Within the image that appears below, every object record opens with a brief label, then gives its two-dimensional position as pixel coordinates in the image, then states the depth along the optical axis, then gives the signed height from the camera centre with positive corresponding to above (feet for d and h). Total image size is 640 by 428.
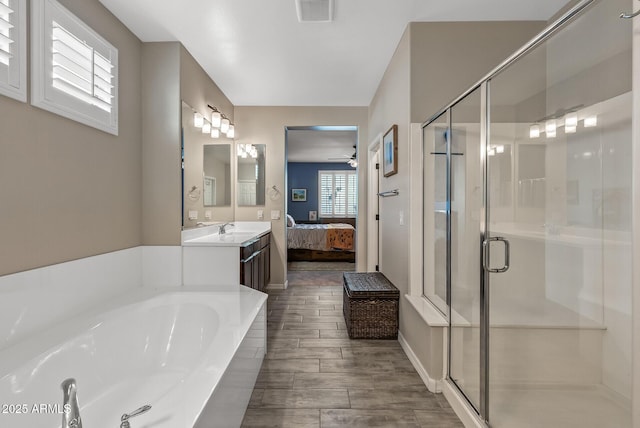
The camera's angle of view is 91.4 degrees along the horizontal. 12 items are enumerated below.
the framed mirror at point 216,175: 11.43 +1.42
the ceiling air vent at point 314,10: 7.06 +4.69
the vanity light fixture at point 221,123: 11.81 +3.55
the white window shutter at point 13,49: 4.92 +2.64
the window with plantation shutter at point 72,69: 5.60 +2.91
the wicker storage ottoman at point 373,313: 9.37 -3.10
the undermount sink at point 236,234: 12.10 -0.98
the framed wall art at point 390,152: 9.30 +1.89
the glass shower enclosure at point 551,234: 4.60 -0.40
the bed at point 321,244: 20.67 -2.23
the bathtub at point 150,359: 4.13 -2.46
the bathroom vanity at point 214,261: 9.28 -1.51
